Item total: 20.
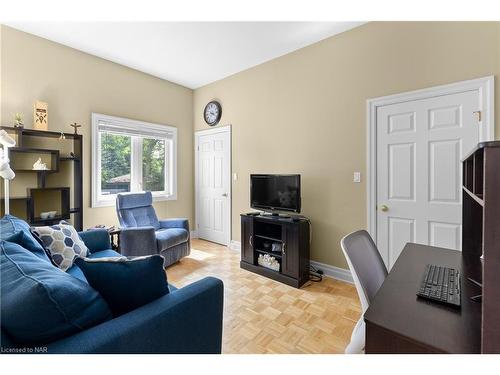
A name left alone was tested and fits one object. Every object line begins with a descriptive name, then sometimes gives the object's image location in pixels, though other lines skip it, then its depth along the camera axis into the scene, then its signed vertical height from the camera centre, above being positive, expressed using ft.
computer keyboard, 3.05 -1.42
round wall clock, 13.08 +3.99
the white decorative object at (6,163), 7.27 +0.64
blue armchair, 9.08 -1.95
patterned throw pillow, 6.07 -1.57
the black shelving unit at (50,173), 8.46 +0.38
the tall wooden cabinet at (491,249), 2.13 -0.57
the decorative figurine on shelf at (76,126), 9.74 +2.37
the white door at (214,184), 12.91 +0.02
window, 10.96 +1.32
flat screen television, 9.10 -0.30
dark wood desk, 2.38 -1.50
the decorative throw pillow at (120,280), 3.28 -1.32
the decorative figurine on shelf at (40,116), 8.86 +2.54
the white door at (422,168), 6.73 +0.51
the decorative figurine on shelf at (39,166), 8.70 +0.66
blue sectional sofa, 2.59 -1.77
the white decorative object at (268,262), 9.19 -3.03
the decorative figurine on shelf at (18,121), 8.38 +2.20
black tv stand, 8.57 -2.35
